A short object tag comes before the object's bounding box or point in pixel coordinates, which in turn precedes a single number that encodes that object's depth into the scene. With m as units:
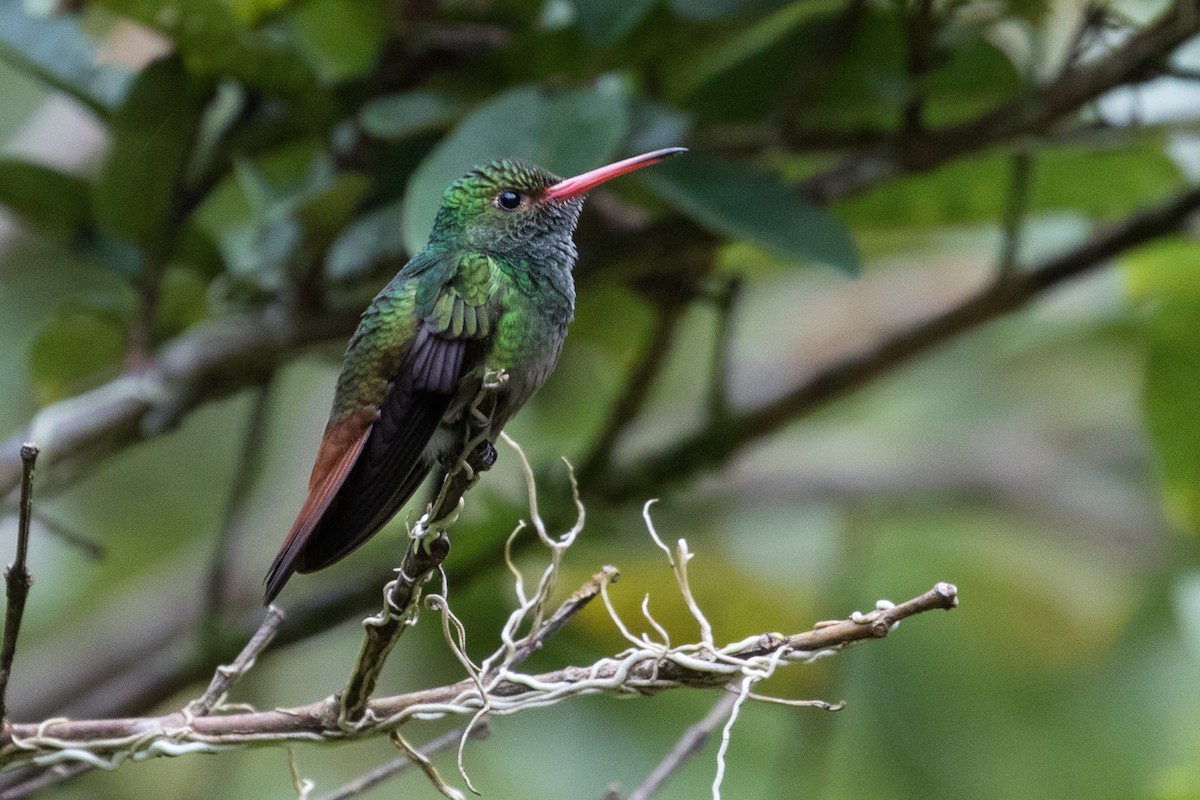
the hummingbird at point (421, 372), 2.94
